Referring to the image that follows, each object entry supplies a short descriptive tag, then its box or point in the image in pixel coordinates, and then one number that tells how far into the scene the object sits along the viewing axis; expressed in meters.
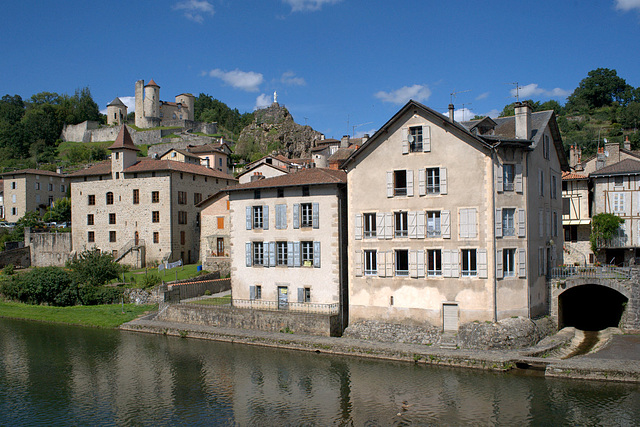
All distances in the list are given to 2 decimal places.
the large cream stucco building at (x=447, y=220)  23.69
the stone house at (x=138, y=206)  47.00
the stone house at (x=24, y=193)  65.88
